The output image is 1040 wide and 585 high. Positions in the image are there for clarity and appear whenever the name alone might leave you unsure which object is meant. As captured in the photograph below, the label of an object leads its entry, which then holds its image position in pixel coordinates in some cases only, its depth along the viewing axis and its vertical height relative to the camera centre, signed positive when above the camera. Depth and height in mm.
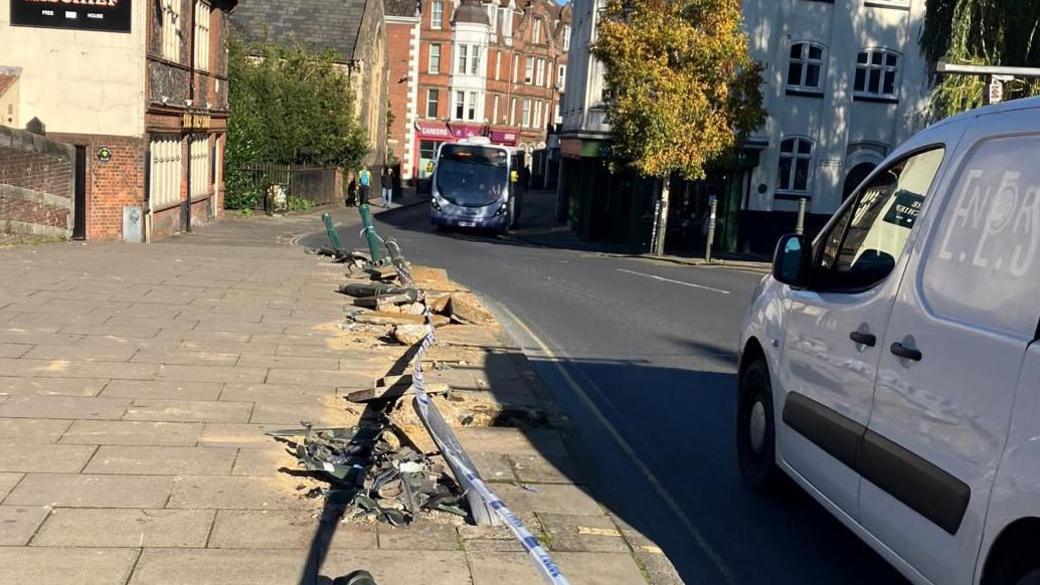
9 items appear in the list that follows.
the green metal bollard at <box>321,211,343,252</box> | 20953 -2158
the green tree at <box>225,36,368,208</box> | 37406 +146
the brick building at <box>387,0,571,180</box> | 72438 +3669
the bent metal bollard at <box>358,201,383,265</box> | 18719 -1974
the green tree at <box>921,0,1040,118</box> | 23375 +2659
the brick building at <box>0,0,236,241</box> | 22797 +151
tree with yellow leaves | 28719 +1621
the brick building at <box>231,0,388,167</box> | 48344 +3951
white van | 3768 -786
